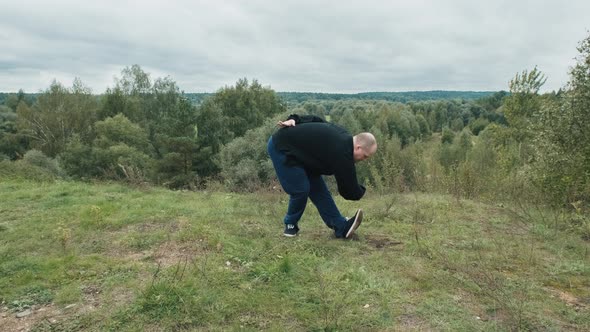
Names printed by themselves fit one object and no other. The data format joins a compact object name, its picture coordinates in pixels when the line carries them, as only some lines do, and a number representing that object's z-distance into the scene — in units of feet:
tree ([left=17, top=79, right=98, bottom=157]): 128.77
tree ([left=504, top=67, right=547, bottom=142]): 87.45
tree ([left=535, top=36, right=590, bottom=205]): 25.93
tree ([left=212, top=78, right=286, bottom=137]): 133.42
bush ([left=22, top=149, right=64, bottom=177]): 92.69
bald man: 14.65
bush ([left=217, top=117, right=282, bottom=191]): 82.02
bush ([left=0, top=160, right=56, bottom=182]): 34.35
